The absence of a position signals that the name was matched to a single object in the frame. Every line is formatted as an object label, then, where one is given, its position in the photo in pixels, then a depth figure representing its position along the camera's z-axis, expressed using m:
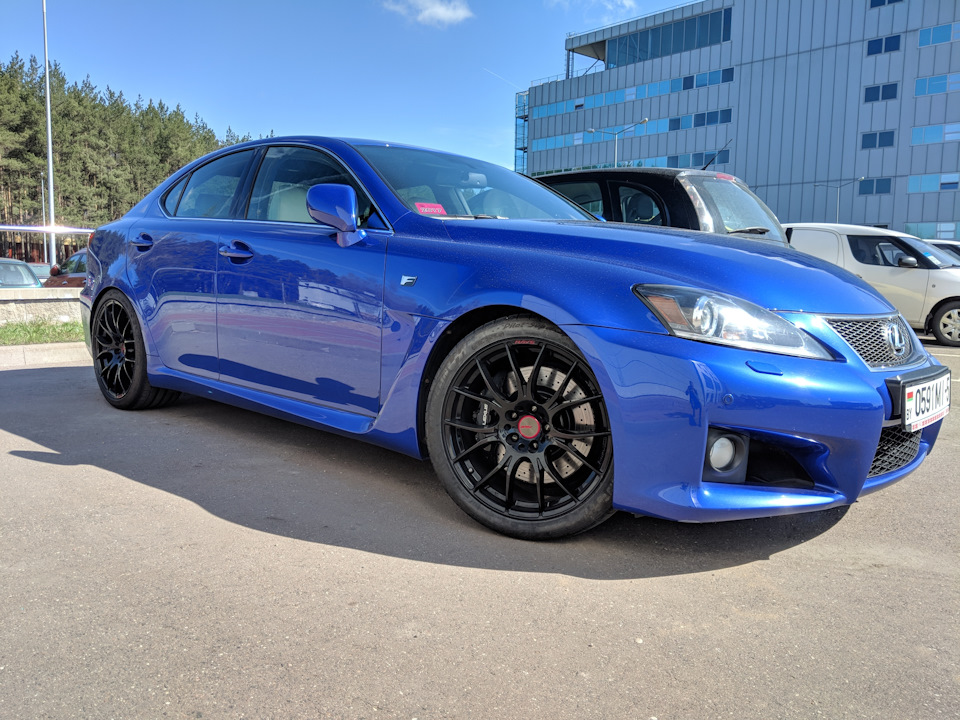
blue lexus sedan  2.33
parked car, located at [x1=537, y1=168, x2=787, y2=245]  6.05
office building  38.12
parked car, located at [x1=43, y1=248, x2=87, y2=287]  14.35
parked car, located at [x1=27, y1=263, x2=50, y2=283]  22.78
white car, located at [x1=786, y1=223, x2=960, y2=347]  11.15
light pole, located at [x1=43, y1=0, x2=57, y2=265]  23.78
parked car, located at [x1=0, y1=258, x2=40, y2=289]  11.41
